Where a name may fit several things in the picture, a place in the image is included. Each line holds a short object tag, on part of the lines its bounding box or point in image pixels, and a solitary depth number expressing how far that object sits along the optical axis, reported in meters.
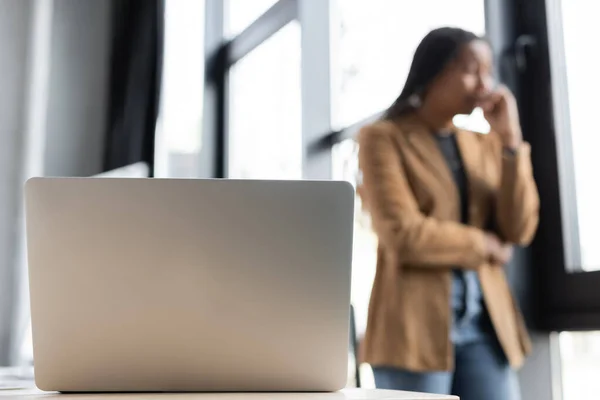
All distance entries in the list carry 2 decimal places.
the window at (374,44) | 2.59
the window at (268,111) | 3.21
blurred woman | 1.79
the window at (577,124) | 2.01
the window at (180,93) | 4.06
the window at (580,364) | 1.95
